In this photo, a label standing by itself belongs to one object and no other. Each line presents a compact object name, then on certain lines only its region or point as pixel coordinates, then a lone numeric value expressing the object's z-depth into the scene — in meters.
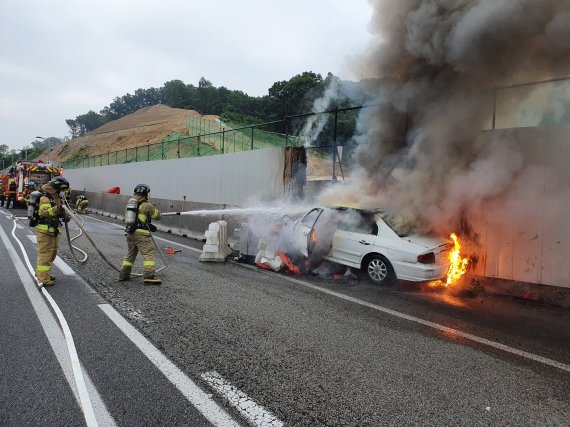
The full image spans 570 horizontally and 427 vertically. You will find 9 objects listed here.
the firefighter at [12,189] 23.48
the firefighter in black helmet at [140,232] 6.53
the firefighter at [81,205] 7.48
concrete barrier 10.53
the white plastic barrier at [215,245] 8.62
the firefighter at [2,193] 25.66
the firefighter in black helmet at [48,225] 6.14
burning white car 6.68
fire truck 21.97
